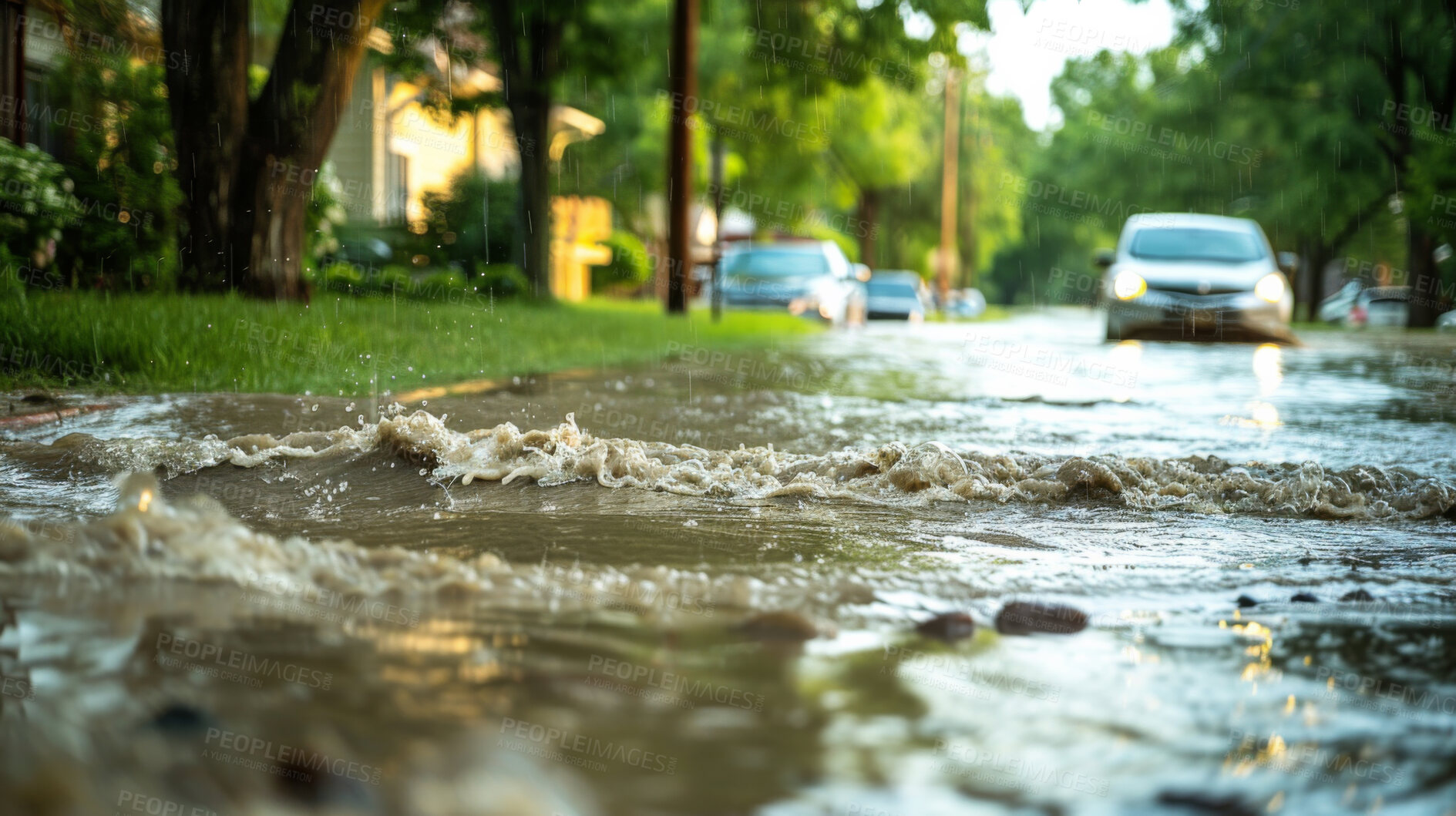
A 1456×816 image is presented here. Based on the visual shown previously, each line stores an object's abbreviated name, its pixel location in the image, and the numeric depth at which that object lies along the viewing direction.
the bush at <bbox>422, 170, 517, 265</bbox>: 24.30
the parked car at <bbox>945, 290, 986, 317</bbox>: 51.01
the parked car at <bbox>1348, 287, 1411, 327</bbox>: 36.56
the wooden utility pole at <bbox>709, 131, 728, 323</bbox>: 19.73
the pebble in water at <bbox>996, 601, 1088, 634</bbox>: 3.08
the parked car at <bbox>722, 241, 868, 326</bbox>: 25.09
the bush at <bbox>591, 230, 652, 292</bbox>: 37.00
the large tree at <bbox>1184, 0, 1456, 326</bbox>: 27.56
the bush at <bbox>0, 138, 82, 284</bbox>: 9.71
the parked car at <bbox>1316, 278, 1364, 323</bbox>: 39.66
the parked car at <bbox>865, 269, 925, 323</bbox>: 33.53
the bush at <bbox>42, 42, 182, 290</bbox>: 11.50
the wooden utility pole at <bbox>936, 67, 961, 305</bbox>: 53.62
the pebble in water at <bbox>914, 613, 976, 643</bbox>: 3.02
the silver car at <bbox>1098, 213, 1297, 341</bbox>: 16.94
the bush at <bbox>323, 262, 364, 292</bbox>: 15.30
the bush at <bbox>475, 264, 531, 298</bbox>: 20.42
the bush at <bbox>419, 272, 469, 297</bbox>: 15.00
